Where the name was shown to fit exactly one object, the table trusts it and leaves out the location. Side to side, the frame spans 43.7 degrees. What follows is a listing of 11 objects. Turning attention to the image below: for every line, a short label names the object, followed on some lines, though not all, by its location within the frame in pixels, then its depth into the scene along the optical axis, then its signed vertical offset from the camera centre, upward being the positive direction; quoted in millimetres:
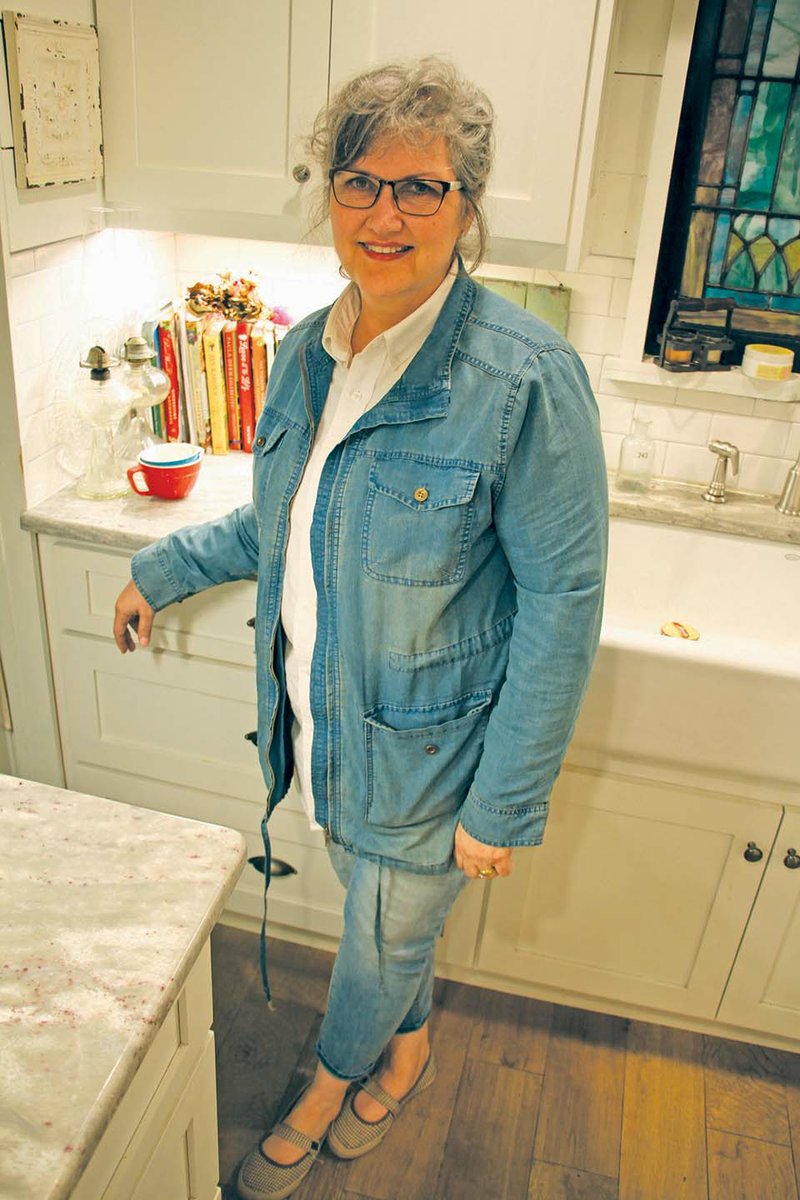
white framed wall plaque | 1607 -18
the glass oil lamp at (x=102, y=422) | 1928 -582
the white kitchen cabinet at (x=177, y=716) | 1924 -1148
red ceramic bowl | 1948 -679
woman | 1180 -491
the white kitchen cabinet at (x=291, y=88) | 1601 +30
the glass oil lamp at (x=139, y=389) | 1978 -541
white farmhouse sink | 1597 -841
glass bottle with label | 2098 -619
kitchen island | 765 -701
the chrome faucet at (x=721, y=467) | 2025 -604
